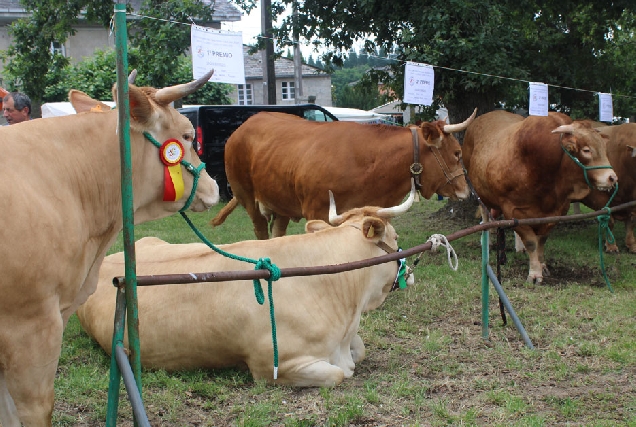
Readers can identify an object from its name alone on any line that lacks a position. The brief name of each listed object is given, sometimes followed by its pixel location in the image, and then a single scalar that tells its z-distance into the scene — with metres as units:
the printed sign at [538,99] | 9.02
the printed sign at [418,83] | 8.50
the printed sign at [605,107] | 10.71
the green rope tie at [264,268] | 3.40
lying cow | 4.32
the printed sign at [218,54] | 7.22
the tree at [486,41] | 9.39
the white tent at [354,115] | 23.91
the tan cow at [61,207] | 2.61
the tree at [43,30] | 10.32
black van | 13.98
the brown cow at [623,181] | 9.02
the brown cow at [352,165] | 6.70
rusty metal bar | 3.09
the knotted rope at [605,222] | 6.51
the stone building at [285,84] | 33.12
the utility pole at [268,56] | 10.96
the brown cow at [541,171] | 7.14
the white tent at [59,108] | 11.17
